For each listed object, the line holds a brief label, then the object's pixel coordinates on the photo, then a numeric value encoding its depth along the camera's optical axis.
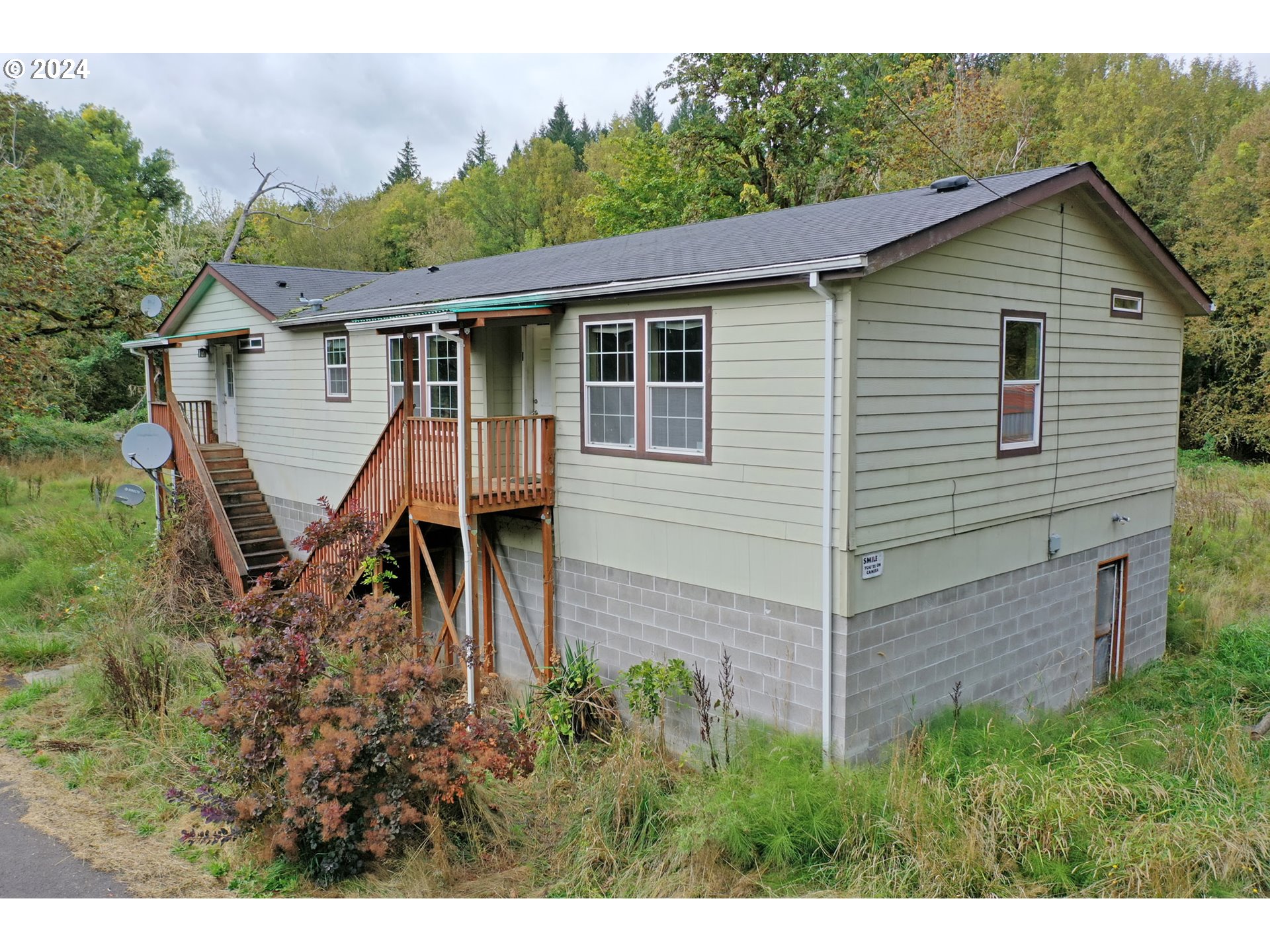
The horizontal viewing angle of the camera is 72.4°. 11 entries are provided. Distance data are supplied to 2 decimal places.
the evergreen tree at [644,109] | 61.92
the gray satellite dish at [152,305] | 16.78
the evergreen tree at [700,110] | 26.42
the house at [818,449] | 7.42
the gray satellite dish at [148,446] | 14.77
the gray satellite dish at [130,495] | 14.48
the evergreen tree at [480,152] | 72.46
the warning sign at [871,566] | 7.35
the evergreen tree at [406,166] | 77.50
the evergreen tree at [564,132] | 64.38
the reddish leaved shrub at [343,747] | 5.86
